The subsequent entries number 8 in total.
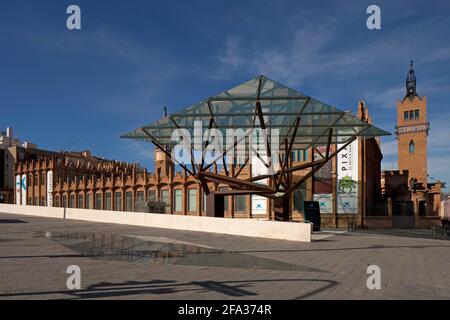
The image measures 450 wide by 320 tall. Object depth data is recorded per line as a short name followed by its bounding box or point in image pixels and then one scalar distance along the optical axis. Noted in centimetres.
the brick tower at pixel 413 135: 6631
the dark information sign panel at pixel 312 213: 2977
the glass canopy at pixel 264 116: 2245
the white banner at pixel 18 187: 7456
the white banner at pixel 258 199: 4116
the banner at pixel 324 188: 3806
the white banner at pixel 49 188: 6750
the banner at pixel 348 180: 3712
